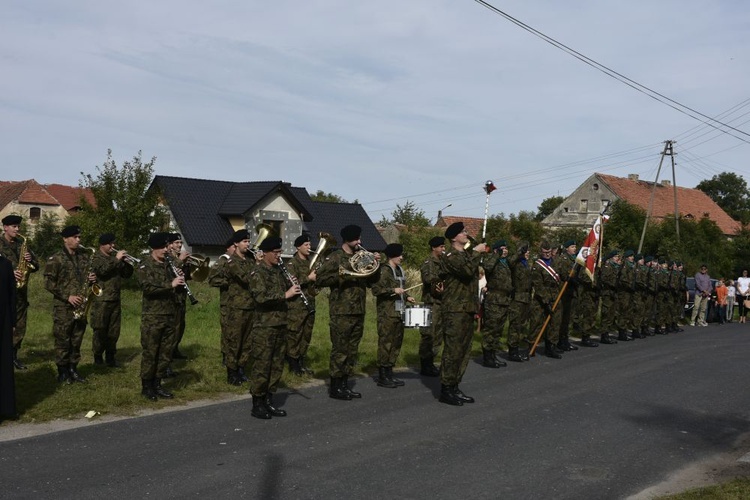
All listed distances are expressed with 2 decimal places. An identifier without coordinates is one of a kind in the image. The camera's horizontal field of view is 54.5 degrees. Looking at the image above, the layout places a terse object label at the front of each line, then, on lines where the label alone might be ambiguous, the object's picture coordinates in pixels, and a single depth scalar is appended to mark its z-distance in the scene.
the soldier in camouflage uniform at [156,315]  9.27
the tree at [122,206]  24.52
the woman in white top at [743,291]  25.89
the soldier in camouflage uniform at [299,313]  11.31
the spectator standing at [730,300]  25.61
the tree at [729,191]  92.06
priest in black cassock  8.07
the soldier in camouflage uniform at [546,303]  14.64
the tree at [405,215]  58.82
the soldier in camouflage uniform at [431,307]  11.56
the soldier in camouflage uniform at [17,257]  10.86
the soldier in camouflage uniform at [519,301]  13.93
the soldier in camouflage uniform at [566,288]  15.22
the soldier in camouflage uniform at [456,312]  9.55
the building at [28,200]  64.06
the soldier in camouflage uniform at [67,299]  9.87
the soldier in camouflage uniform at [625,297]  18.12
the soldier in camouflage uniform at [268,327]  8.52
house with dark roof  39.72
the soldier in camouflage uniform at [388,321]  10.97
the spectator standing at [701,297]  23.31
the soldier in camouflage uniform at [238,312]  10.65
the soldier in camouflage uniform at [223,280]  10.87
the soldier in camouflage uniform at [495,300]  13.05
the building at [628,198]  60.94
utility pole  40.22
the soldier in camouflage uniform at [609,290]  17.75
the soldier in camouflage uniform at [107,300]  11.04
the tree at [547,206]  89.07
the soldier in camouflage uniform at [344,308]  9.84
